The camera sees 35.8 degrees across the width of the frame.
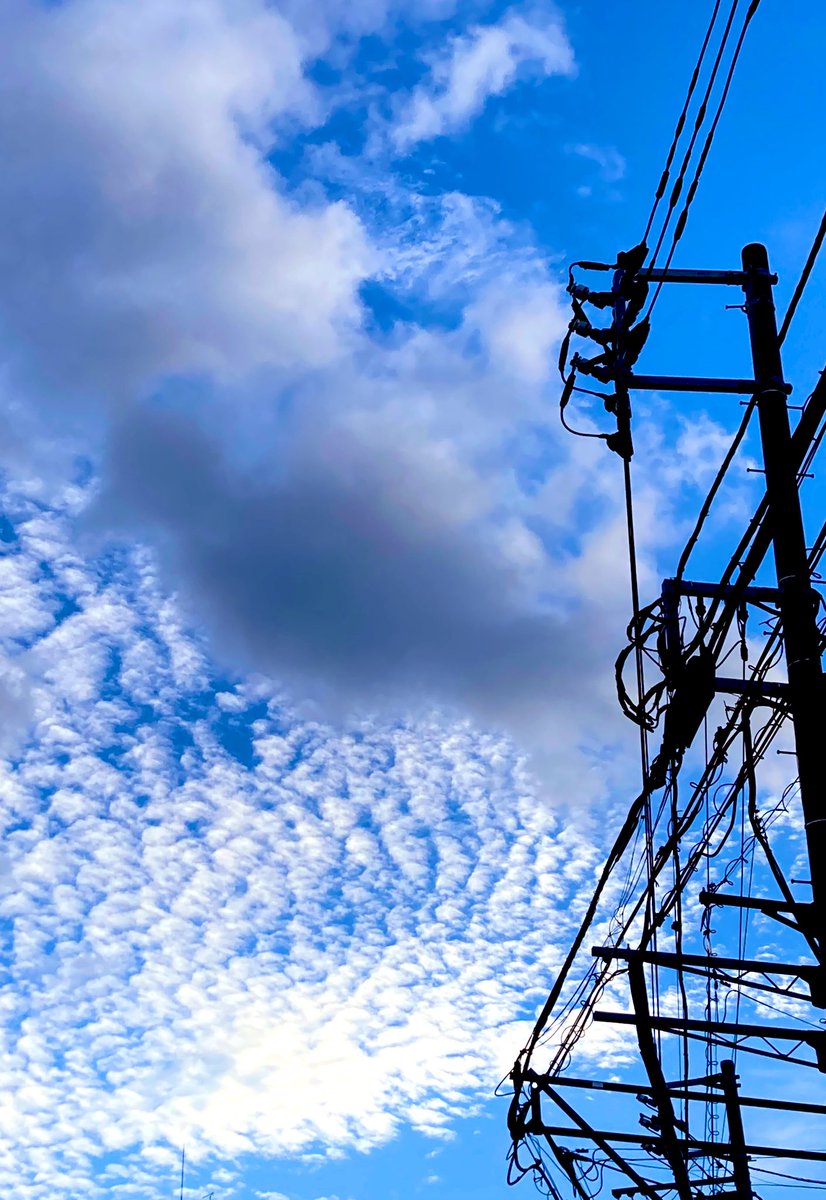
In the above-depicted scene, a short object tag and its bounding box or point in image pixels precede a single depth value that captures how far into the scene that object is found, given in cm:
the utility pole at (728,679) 980
